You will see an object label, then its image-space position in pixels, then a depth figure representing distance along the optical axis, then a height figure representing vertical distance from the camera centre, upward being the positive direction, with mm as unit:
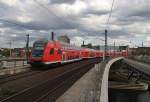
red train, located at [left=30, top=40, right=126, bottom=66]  16571 -384
